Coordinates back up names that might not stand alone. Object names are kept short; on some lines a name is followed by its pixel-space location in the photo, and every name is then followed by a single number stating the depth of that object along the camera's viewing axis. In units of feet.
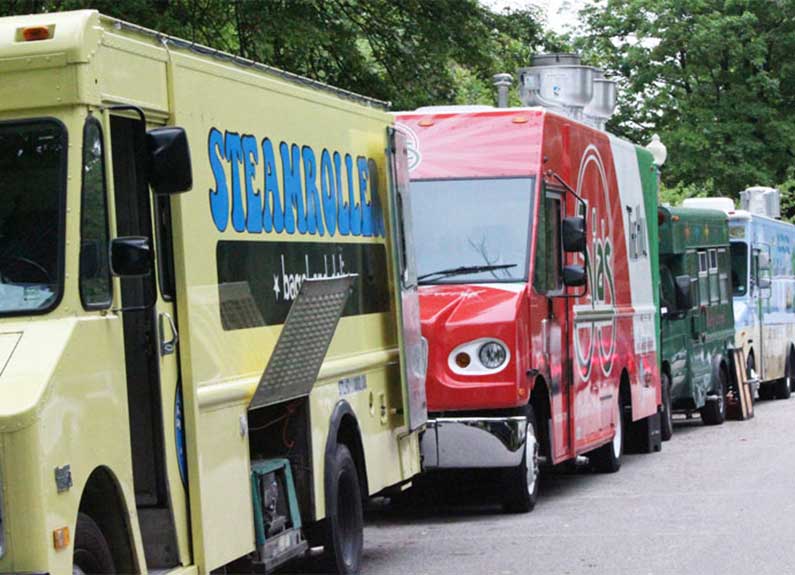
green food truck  72.28
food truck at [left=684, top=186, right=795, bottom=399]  93.20
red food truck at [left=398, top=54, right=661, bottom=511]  44.50
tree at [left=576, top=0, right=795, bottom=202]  155.02
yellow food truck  22.80
